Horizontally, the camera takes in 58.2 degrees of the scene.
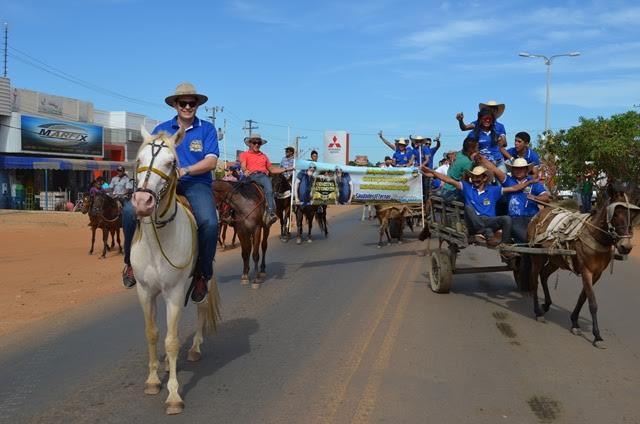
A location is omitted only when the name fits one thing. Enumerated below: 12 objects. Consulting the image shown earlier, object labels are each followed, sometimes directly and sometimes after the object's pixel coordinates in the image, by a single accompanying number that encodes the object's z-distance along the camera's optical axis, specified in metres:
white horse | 4.27
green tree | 20.56
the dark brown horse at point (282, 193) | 15.45
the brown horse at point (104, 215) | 14.13
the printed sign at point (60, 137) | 35.44
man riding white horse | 5.21
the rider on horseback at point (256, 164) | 10.76
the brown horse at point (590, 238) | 6.25
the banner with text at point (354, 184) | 11.75
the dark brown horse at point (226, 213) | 10.35
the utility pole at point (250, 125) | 82.85
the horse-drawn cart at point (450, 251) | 8.51
